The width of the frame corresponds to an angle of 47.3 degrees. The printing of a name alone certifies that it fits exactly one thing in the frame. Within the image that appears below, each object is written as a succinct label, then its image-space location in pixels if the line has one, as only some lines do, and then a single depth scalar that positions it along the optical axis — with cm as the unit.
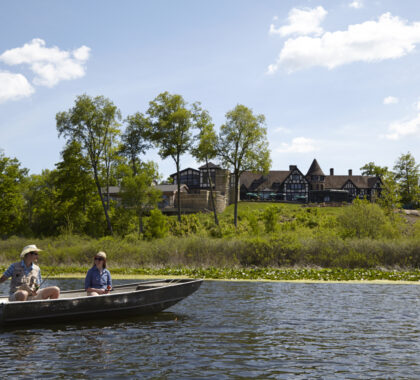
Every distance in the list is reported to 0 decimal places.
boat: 1272
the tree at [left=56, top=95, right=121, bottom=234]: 5291
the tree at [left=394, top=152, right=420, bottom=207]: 9144
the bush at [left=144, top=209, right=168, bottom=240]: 4300
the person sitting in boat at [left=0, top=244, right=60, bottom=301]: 1269
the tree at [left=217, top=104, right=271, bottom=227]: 5550
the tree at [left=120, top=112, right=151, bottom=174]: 7594
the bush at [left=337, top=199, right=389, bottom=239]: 3509
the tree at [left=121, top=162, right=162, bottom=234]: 5291
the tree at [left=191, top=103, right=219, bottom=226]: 5600
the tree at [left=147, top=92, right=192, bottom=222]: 5719
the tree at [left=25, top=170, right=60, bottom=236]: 5656
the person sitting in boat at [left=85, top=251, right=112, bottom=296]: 1398
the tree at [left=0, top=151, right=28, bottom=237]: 5803
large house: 10300
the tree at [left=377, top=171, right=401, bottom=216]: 5062
